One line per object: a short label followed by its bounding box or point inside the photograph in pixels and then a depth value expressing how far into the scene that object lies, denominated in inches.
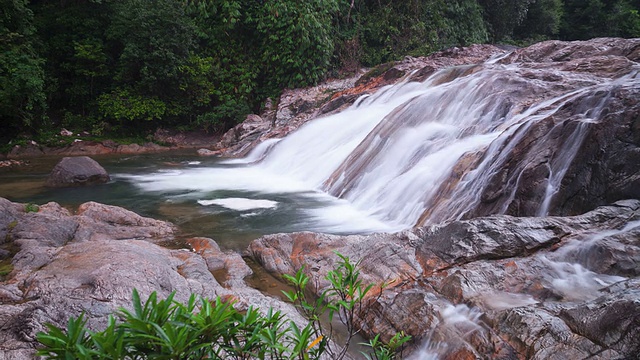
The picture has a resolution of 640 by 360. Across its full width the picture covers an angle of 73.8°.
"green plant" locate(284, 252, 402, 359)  71.1
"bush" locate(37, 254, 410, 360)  50.1
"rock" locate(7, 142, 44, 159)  520.4
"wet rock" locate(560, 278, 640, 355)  87.7
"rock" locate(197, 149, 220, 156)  583.2
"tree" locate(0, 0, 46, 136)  469.5
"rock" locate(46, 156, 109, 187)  366.0
